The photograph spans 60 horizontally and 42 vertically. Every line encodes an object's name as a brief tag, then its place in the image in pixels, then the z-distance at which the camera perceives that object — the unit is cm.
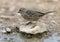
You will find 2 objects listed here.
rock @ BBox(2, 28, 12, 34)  745
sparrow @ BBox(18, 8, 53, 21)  767
